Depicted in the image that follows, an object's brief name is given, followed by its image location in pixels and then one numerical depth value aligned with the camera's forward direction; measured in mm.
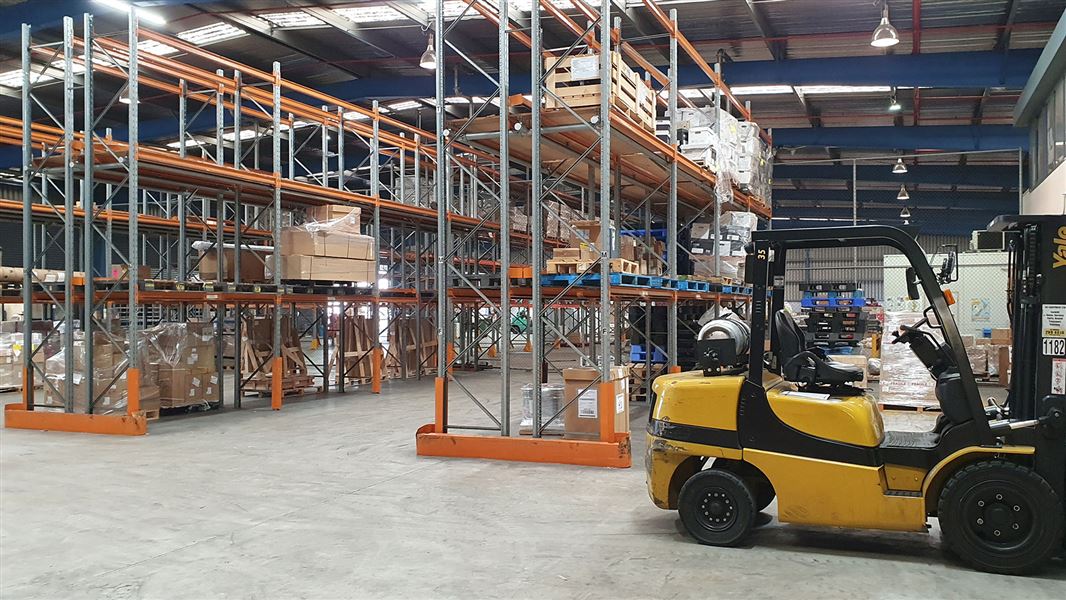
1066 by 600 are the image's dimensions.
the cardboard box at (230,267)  13695
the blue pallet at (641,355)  13680
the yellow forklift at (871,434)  4734
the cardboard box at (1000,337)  15594
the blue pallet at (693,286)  10894
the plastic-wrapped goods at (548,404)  9320
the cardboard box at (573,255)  8805
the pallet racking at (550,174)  8266
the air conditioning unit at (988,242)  5168
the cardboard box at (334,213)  13531
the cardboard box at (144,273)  15394
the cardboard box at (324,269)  12898
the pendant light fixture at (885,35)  12086
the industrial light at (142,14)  11688
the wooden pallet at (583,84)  8516
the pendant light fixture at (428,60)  14526
